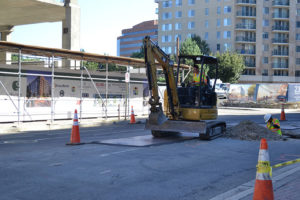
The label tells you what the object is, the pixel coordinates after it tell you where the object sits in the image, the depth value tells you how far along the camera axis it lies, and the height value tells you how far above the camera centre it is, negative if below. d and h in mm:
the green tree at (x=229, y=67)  68500 +5721
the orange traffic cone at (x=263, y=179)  4695 -1041
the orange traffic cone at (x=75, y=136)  11500 -1221
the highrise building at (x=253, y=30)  81000 +14939
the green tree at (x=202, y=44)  75750 +11095
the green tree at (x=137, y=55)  89062 +10460
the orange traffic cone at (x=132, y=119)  22078 -1307
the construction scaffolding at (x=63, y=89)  19656 +460
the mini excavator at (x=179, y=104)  12594 -235
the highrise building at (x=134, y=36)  168750 +29173
